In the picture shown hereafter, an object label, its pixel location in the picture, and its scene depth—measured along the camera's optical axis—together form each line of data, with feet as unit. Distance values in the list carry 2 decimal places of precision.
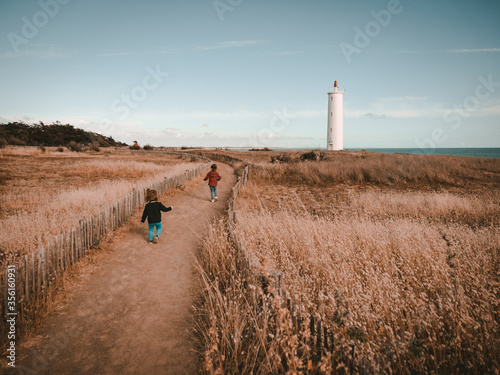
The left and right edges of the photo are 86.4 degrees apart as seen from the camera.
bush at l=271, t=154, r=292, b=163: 94.13
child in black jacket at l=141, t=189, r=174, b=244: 23.91
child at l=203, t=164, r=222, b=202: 39.42
